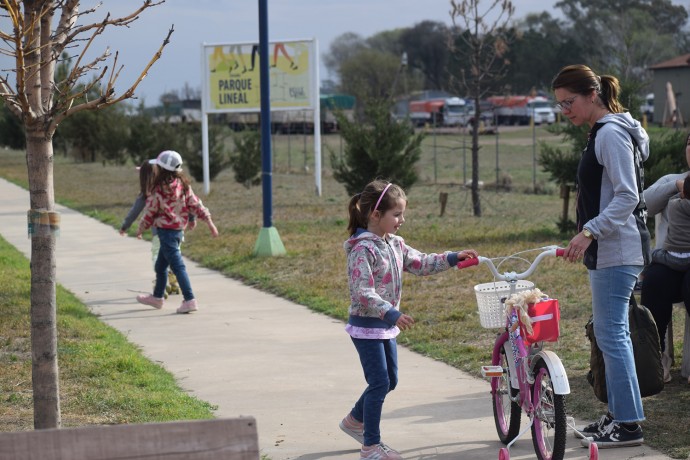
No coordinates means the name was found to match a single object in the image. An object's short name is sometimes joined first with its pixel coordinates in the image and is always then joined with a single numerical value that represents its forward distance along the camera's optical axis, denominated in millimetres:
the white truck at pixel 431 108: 73562
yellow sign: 23359
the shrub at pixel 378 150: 19766
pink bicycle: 5270
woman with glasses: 5449
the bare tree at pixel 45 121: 5125
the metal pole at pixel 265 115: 13773
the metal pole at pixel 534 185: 26270
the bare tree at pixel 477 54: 18734
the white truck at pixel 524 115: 73000
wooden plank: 3189
